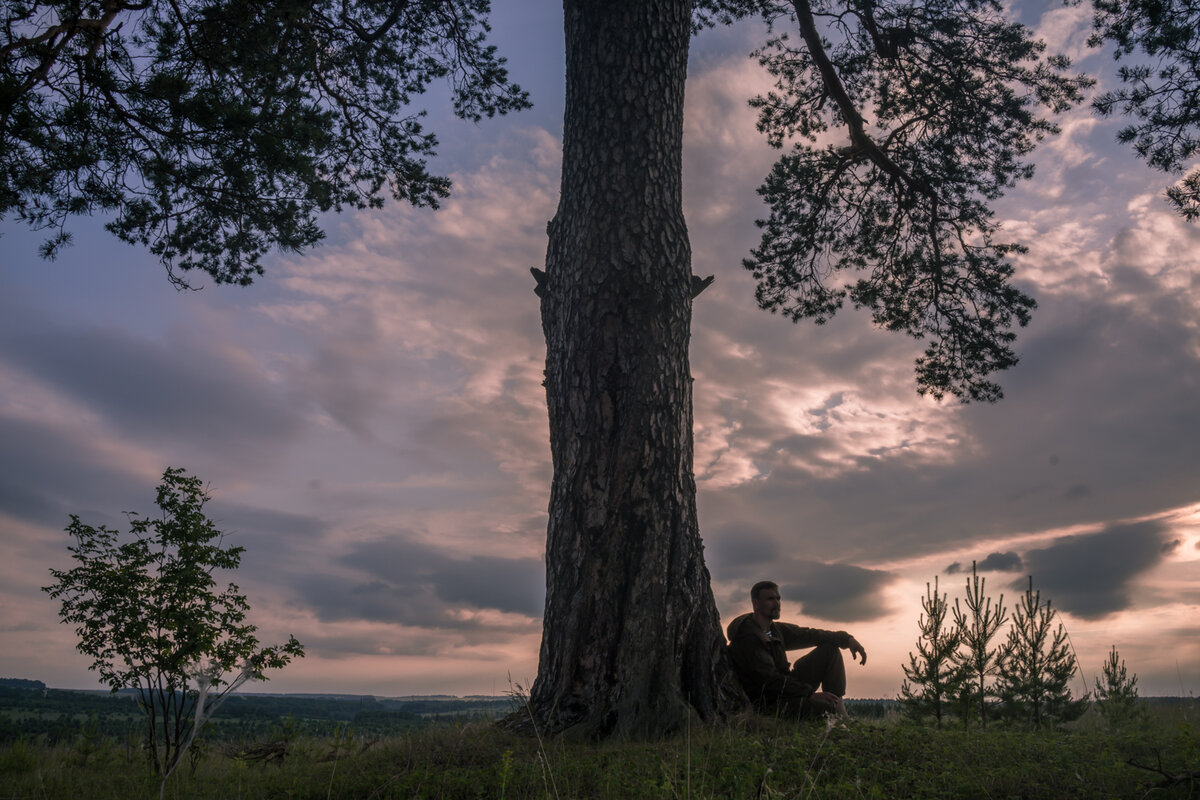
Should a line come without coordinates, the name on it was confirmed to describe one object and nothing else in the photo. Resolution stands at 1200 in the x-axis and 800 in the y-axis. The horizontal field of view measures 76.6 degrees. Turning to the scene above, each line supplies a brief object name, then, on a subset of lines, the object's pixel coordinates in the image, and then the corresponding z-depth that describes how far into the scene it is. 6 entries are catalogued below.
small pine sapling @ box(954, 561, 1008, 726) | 11.07
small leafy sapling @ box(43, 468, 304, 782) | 6.96
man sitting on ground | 7.09
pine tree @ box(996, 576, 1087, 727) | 11.78
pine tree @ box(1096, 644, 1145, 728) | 12.27
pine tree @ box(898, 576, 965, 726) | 10.97
